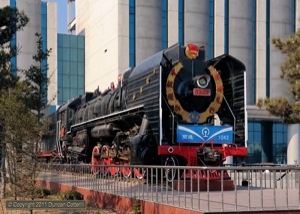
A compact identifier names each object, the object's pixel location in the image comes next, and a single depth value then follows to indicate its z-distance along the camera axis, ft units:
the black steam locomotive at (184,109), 55.36
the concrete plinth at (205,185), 41.78
